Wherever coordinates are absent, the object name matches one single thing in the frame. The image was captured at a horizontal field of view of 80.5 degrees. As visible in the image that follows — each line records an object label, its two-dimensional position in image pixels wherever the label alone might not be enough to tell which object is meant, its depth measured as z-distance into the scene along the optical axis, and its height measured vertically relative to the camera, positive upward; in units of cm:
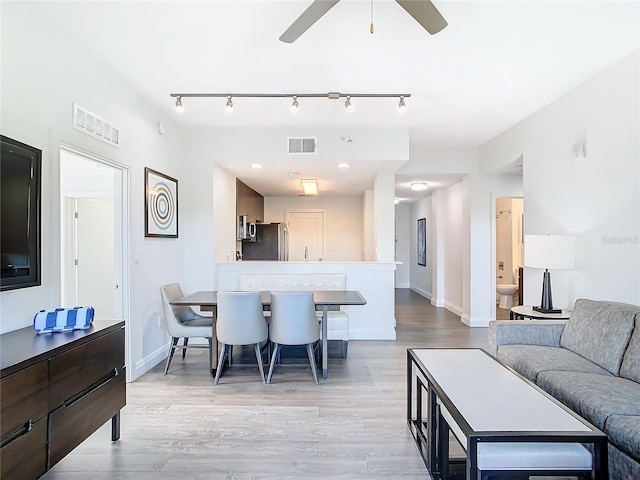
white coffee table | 150 -75
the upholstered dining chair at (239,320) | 345 -68
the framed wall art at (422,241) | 940 +10
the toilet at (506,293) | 727 -94
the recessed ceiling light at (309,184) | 608 +101
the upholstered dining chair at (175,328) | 374 -82
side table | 343 -65
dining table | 362 -55
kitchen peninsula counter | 504 -58
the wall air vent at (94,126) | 278 +95
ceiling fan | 195 +125
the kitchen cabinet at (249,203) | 626 +81
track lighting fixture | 363 +145
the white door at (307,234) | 912 +28
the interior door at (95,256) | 473 -12
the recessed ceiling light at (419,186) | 696 +111
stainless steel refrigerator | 688 +3
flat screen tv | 201 +18
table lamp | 336 -10
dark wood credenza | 160 -72
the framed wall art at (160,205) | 381 +45
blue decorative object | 209 -42
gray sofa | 185 -82
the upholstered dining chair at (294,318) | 348 -68
